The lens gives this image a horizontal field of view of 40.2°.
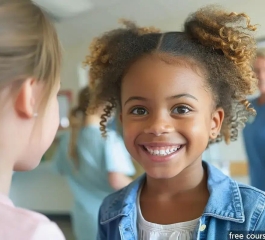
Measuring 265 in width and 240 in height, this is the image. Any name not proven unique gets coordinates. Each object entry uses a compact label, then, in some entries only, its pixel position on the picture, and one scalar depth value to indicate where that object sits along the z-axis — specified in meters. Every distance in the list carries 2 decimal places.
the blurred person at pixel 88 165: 0.90
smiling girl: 0.49
